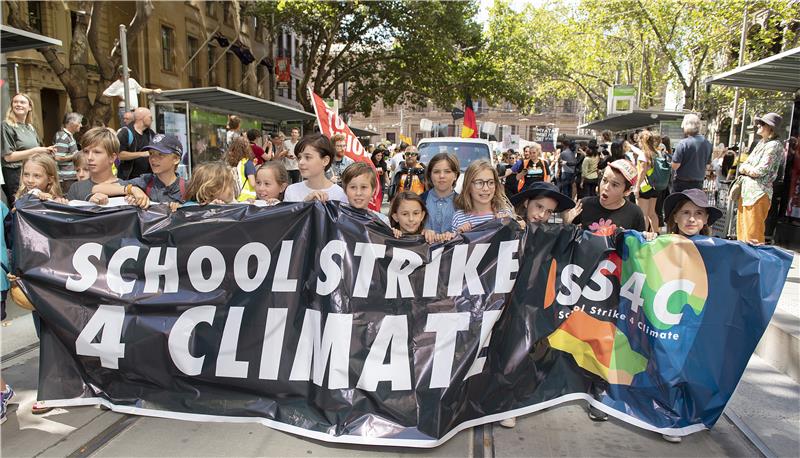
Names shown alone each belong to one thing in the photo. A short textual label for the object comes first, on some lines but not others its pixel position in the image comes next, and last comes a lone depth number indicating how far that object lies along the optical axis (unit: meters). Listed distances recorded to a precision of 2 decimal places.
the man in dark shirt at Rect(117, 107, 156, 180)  6.56
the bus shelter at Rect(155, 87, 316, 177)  11.13
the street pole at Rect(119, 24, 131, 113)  7.98
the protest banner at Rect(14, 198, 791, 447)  3.20
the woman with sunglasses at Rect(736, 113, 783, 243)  6.69
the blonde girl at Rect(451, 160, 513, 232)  3.76
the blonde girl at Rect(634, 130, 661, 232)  8.14
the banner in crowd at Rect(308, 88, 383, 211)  6.25
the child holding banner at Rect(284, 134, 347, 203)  4.07
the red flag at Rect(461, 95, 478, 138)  13.44
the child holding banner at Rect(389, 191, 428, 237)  3.62
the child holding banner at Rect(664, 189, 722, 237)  3.45
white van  10.93
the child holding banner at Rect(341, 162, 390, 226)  3.73
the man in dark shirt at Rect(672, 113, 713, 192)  8.02
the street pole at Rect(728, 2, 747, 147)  14.15
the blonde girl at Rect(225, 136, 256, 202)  6.75
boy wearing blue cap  3.89
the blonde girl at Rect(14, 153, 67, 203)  3.67
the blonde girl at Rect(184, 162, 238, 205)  3.74
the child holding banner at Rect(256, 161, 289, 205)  4.15
